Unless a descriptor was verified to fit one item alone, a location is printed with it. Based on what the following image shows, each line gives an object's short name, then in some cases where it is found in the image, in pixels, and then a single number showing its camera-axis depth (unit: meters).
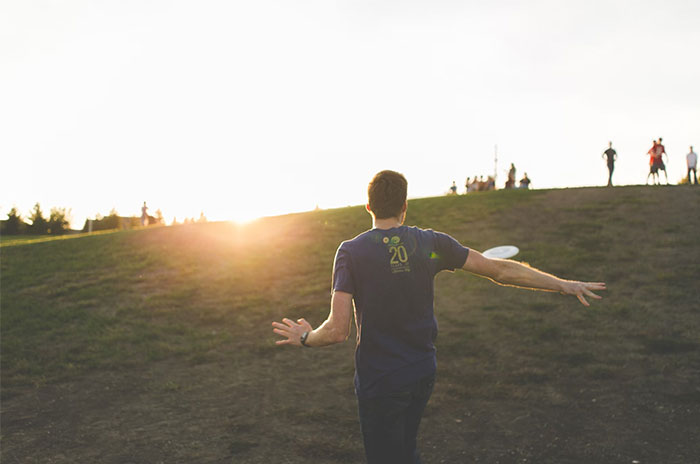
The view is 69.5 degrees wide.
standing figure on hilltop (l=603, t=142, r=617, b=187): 24.64
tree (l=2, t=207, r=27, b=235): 54.78
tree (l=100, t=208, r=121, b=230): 57.00
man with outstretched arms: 2.99
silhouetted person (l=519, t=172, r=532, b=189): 34.28
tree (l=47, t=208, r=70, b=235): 56.25
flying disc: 6.61
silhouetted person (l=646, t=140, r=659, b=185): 23.66
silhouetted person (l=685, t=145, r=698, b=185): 24.31
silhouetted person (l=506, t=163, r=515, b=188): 35.72
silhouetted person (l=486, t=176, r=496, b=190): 38.97
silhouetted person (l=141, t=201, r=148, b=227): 33.66
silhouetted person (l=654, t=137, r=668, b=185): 23.38
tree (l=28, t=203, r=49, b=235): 55.69
